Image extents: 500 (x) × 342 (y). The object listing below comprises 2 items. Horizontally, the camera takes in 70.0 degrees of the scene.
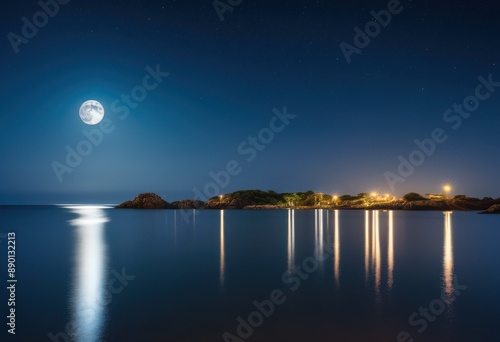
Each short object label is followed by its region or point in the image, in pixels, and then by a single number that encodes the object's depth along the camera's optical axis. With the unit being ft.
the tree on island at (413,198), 538.39
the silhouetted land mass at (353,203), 491.72
